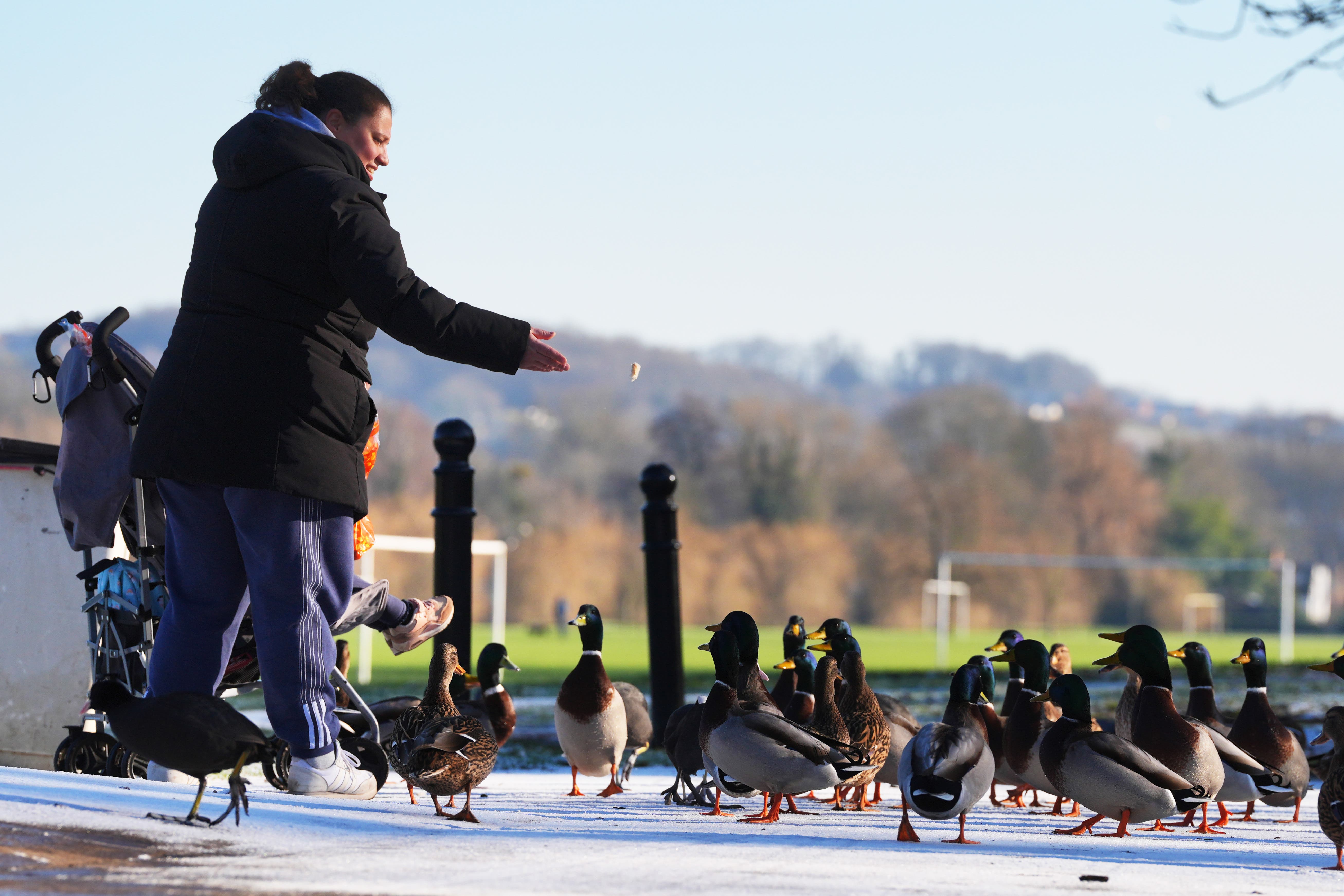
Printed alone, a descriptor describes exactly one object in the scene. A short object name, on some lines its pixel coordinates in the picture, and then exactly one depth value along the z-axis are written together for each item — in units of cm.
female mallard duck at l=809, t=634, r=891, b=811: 1062
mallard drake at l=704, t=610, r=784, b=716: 1102
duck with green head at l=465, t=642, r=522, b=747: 1254
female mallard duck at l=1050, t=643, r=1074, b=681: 1475
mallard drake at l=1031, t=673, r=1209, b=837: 959
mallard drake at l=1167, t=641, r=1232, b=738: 1226
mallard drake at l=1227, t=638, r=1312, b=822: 1141
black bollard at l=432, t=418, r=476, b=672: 1474
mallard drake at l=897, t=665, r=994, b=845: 897
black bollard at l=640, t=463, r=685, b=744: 1513
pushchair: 933
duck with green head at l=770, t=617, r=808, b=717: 1261
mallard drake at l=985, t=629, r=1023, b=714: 1273
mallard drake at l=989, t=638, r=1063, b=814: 1134
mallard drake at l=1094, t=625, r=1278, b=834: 1012
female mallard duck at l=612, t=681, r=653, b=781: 1245
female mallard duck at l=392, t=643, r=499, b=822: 902
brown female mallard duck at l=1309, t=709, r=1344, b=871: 837
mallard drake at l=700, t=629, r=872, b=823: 952
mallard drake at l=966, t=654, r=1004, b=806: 1162
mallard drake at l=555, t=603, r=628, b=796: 1154
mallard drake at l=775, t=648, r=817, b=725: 1169
